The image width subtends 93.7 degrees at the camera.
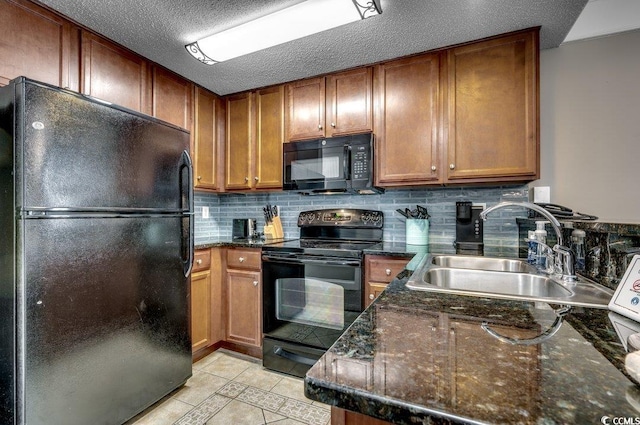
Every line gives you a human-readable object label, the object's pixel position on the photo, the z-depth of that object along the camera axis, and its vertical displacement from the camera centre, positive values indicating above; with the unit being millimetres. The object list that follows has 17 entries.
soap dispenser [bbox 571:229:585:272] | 1210 -161
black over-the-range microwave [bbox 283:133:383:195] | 2207 +363
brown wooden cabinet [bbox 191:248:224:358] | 2309 -708
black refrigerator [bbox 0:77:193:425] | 1213 -211
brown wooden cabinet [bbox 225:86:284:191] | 2562 +649
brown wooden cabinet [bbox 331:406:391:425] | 585 -410
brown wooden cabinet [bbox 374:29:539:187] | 1845 +642
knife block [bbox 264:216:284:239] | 2746 -160
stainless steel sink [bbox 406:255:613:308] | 915 -278
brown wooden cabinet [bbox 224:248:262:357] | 2381 -708
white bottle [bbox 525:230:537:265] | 1480 -188
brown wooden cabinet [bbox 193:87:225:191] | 2520 +636
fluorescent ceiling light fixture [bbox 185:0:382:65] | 1547 +1054
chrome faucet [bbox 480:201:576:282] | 1106 -164
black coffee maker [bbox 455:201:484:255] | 2156 -103
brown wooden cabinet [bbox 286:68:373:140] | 2268 +846
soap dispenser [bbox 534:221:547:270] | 1364 -169
